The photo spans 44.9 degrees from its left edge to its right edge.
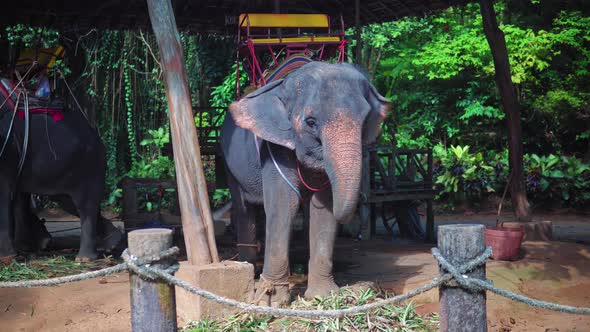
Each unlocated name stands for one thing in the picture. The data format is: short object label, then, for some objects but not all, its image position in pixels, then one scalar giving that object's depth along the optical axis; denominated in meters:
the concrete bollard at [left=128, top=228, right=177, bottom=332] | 3.43
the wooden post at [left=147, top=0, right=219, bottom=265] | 5.41
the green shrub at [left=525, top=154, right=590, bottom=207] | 14.20
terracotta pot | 7.39
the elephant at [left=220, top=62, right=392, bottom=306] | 5.34
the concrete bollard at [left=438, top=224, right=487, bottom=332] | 3.41
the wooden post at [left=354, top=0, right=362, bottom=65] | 8.90
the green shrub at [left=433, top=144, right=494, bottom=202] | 14.65
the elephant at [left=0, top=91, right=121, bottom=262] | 7.54
